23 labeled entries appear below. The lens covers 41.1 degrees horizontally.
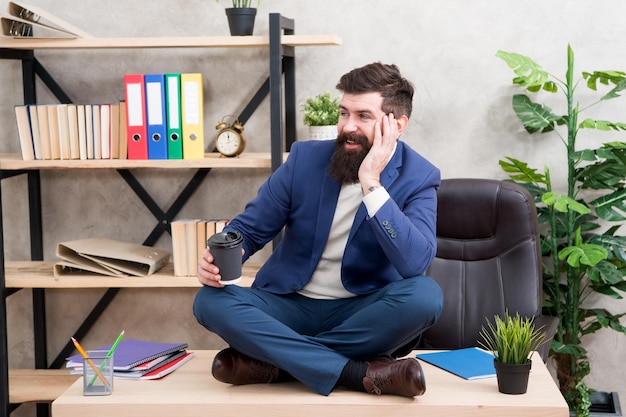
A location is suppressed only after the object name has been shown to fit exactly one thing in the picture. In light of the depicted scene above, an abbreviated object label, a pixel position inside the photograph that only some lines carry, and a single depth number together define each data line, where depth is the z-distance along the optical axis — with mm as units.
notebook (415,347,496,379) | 2350
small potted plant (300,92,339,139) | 3025
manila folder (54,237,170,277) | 3051
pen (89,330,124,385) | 2219
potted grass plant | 2160
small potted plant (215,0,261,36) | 3031
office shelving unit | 2953
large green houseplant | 2928
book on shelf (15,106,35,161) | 3084
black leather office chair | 2773
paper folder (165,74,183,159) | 3012
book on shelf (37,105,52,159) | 3086
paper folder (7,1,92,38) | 2904
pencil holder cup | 2227
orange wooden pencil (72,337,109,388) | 2223
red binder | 3025
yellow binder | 3010
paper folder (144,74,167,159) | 3016
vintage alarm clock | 3084
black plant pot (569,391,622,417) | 3088
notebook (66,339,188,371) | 2385
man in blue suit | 2223
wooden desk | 2107
